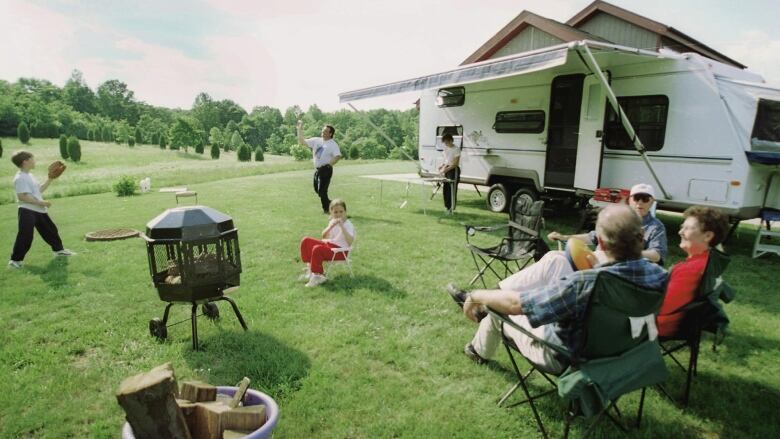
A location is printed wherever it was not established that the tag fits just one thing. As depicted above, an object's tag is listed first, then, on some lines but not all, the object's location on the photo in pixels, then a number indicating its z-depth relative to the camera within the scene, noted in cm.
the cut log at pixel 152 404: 182
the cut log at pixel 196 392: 219
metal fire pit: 317
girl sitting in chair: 478
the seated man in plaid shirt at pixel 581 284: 196
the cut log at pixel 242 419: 203
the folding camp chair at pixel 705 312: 262
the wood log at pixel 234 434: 198
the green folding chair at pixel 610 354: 190
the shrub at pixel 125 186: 1334
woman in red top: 270
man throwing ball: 837
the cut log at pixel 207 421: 203
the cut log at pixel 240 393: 212
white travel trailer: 593
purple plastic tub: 189
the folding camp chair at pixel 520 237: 456
